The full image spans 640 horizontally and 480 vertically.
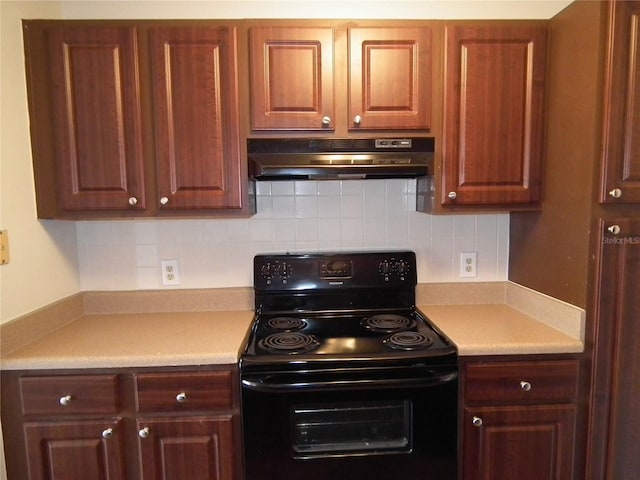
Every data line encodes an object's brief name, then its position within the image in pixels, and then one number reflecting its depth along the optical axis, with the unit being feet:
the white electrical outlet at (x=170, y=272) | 5.97
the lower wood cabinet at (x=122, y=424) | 4.23
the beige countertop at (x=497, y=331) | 4.40
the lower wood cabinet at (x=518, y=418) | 4.42
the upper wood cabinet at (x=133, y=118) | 4.77
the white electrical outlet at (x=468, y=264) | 6.18
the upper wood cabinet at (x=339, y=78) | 4.81
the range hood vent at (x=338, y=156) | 4.75
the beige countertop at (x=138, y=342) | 4.22
